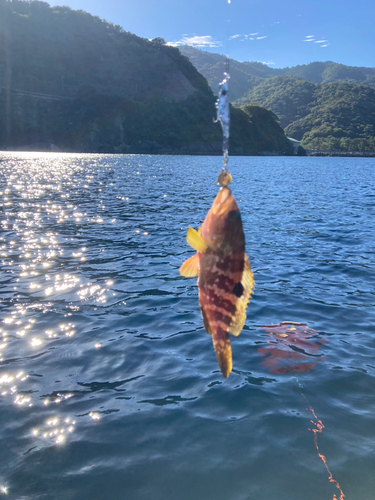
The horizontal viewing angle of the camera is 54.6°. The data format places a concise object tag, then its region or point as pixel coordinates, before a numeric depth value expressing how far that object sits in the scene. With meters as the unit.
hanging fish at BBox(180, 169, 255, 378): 2.47
